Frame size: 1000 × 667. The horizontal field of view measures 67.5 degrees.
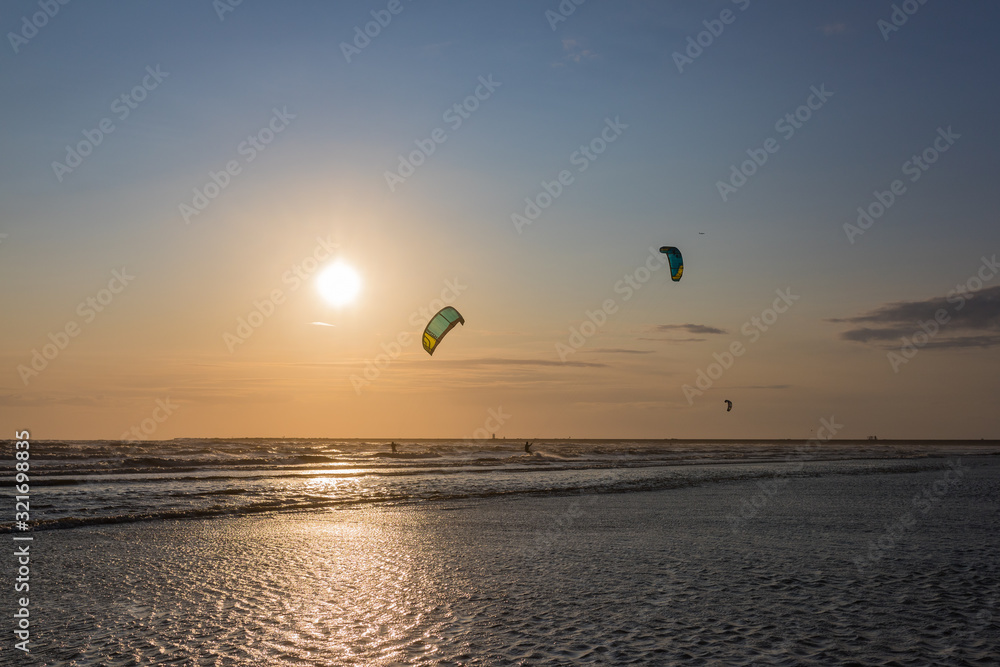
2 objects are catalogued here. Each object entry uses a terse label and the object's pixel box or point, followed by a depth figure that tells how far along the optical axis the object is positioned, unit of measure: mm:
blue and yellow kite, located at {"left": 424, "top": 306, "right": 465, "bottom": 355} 33281
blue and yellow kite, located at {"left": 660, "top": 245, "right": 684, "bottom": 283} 33875
